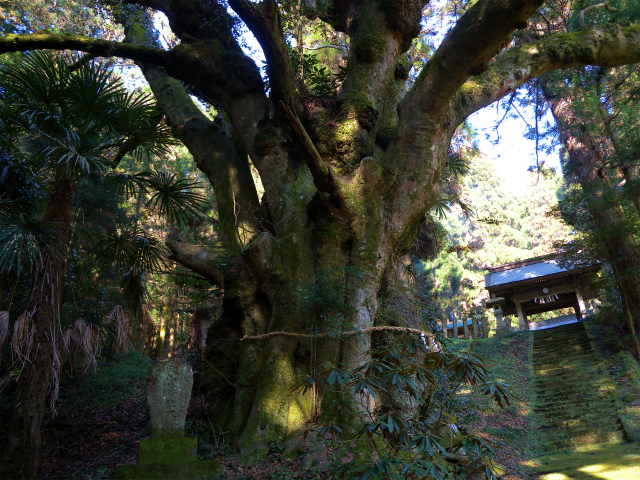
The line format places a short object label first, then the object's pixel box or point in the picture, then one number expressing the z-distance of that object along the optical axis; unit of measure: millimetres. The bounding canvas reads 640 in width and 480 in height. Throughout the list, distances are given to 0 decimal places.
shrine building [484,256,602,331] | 15383
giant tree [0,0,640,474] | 4957
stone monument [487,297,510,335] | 15583
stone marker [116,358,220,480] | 3637
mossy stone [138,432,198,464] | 3707
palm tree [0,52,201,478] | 4723
